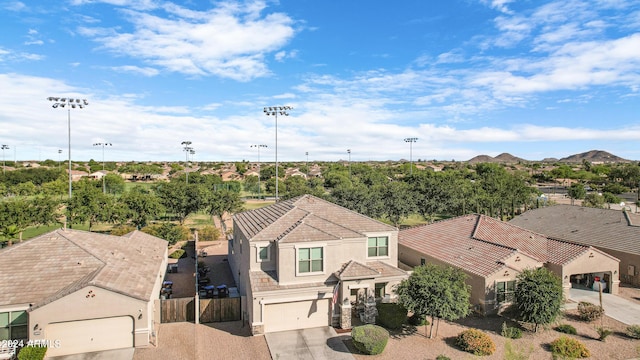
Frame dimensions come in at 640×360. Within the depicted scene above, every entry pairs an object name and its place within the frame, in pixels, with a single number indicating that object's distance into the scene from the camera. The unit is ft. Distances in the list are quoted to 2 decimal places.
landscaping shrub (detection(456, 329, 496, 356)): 61.82
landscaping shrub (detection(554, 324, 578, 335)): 69.82
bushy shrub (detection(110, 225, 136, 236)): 140.53
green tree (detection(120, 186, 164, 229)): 154.53
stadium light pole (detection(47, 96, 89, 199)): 159.18
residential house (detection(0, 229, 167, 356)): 59.06
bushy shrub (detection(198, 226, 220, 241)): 152.97
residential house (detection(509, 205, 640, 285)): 97.91
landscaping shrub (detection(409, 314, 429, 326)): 72.69
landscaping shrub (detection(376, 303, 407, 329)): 70.69
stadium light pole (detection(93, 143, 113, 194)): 278.58
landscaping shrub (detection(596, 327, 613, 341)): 66.90
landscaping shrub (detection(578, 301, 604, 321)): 74.74
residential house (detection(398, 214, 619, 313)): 78.38
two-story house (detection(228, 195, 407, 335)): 69.77
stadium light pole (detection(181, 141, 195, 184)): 273.68
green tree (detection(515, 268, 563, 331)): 68.44
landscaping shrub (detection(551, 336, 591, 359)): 61.05
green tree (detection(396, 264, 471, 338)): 65.05
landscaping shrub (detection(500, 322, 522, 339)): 66.78
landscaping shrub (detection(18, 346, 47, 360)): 55.01
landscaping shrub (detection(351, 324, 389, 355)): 60.64
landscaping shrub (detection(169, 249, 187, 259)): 122.52
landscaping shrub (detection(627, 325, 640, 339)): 67.77
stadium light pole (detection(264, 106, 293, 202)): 202.17
